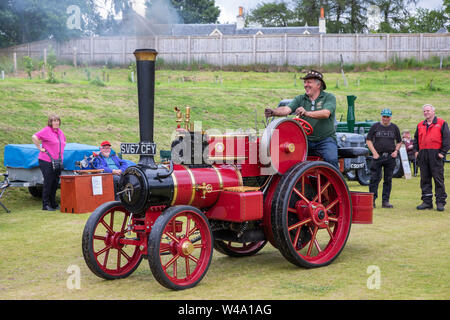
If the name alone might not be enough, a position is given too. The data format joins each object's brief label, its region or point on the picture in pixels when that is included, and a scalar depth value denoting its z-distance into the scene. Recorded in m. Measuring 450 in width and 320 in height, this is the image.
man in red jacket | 8.27
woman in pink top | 8.62
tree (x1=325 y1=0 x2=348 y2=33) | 47.22
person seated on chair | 8.87
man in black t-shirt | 8.73
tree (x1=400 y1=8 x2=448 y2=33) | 46.78
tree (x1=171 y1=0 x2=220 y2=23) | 42.12
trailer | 8.88
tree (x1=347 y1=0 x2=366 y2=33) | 46.88
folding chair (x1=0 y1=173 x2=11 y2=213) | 8.34
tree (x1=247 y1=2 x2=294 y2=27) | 53.98
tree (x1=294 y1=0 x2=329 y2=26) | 48.97
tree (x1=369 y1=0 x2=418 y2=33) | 46.50
